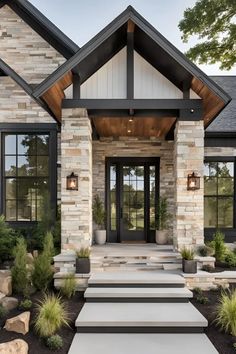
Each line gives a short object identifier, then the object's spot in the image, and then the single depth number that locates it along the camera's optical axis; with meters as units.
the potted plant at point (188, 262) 6.26
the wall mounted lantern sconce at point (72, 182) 6.78
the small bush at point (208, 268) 6.40
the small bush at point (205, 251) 6.66
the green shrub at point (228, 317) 4.39
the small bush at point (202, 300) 5.48
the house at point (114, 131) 6.73
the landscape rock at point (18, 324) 4.45
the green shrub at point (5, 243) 7.34
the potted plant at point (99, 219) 9.03
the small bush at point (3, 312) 4.86
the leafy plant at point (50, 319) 4.32
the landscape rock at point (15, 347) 3.79
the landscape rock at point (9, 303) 5.12
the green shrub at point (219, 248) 7.17
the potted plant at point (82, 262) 6.22
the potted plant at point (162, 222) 8.95
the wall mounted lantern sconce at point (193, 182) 6.78
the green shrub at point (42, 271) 5.84
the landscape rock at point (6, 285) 5.56
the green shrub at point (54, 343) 4.09
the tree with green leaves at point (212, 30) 11.48
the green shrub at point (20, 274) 5.66
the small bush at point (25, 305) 5.10
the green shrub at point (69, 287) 5.71
